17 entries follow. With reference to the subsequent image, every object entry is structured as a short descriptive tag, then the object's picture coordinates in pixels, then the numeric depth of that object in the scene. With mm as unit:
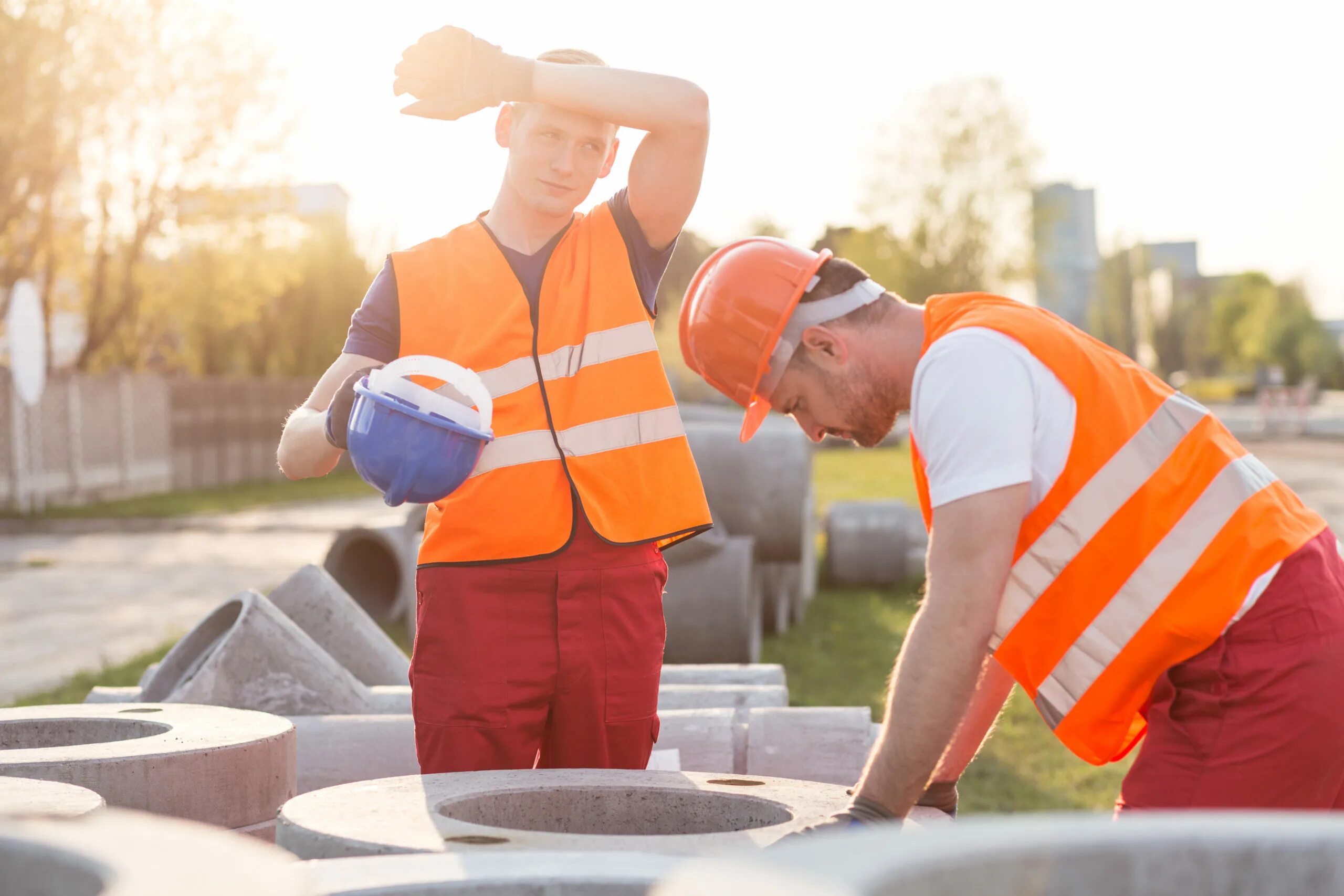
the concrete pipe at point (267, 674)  4773
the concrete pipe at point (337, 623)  5805
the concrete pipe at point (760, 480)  9078
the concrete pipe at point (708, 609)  8406
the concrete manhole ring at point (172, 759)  3072
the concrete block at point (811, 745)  4527
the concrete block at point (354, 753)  4480
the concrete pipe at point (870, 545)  12086
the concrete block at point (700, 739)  4535
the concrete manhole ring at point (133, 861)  1524
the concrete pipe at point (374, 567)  9969
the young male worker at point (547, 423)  3162
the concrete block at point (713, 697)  5234
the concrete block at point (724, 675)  5887
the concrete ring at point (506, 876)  1933
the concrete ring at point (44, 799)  2482
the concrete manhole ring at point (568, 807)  2473
